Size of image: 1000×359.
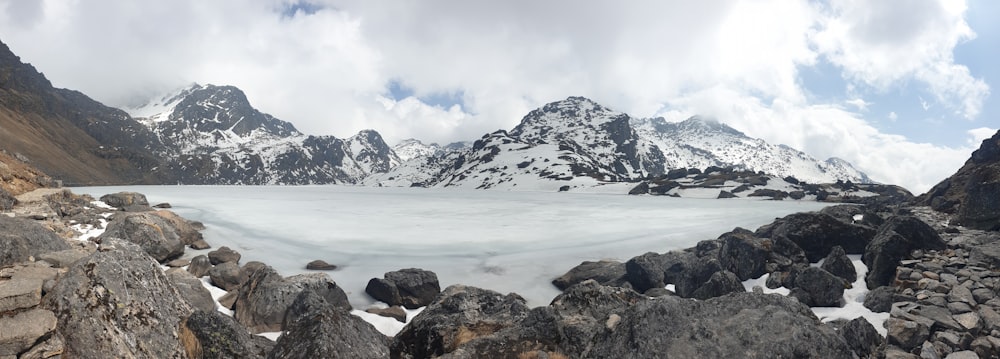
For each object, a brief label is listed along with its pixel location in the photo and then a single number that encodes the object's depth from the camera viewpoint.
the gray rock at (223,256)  19.00
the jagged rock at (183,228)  21.63
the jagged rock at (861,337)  8.70
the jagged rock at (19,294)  5.98
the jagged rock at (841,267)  15.20
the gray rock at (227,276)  15.22
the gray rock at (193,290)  12.28
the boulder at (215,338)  7.19
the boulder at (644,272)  17.43
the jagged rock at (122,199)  34.66
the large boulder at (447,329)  7.41
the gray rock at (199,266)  16.03
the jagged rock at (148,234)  17.00
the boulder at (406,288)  15.69
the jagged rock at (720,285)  13.66
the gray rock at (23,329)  5.54
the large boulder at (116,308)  6.30
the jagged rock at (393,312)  14.23
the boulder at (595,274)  18.89
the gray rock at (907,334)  9.21
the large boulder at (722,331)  5.49
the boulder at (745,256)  17.24
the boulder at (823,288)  13.29
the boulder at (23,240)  8.34
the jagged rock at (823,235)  18.47
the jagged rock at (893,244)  14.51
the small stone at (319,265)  21.38
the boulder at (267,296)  11.66
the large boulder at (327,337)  6.29
